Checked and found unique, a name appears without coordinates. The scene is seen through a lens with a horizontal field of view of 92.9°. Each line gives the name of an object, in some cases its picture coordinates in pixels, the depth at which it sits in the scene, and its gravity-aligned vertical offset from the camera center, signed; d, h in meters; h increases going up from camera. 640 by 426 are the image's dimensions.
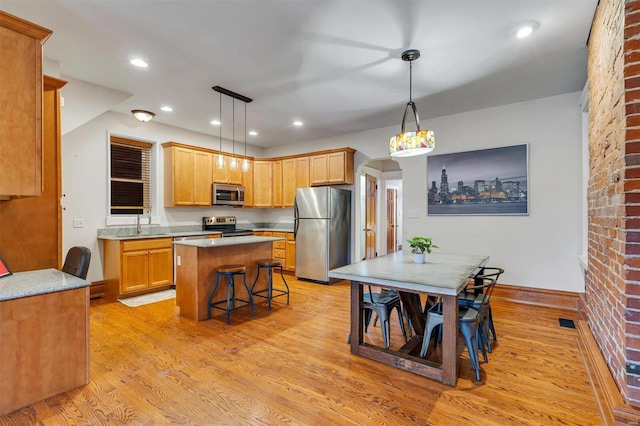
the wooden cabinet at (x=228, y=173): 5.81 +0.76
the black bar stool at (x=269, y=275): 3.95 -0.86
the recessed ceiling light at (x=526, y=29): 2.43 +1.48
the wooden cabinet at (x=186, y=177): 5.16 +0.61
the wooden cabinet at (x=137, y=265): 4.21 -0.78
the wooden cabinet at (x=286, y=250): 5.98 -0.78
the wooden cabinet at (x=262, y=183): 6.54 +0.61
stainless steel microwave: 5.71 +0.32
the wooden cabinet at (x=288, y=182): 6.23 +0.61
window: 4.76 +0.57
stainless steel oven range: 5.83 -0.29
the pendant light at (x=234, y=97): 3.68 +1.48
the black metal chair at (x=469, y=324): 2.29 -0.87
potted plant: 2.93 -0.35
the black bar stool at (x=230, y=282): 3.48 -0.84
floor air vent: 3.29 -1.24
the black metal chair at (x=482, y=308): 2.52 -0.84
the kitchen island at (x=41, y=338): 1.88 -0.83
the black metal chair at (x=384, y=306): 2.65 -0.85
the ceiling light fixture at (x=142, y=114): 4.45 +1.44
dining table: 2.17 -0.64
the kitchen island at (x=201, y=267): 3.48 -0.67
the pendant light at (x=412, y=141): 2.63 +0.61
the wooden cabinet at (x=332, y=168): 5.53 +0.80
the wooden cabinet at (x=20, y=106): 1.96 +0.70
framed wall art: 4.18 +0.42
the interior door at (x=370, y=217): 6.34 -0.14
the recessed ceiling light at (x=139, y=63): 3.00 +1.49
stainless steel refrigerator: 5.31 -0.35
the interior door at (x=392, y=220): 8.00 -0.25
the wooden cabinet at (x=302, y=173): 6.00 +0.76
